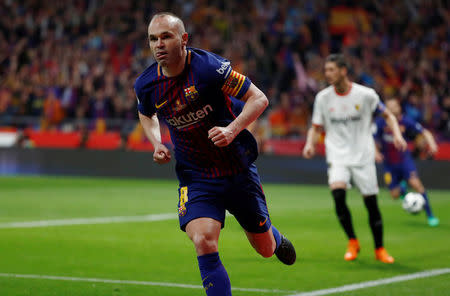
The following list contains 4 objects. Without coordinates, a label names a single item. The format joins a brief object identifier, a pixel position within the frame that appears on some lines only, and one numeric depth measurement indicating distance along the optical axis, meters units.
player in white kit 18.50
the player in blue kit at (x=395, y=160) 28.81
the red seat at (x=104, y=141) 49.84
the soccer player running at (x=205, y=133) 10.92
